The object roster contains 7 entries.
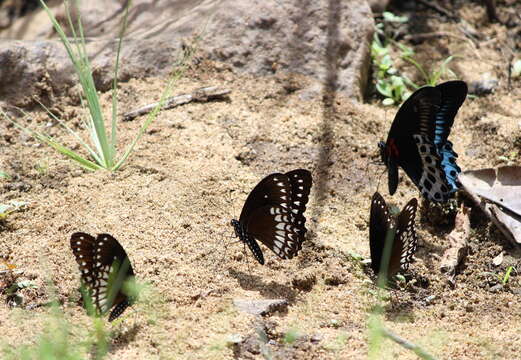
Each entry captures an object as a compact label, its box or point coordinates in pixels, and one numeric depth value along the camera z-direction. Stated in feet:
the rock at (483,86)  36.32
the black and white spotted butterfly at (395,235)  24.66
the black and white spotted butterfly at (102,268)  21.34
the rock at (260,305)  22.18
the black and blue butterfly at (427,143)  27.55
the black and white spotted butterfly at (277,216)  24.62
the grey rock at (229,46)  32.99
